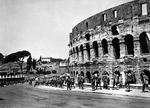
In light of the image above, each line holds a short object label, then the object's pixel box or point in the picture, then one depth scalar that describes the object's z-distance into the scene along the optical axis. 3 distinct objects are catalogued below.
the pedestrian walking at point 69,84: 22.15
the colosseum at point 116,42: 22.55
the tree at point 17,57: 81.36
